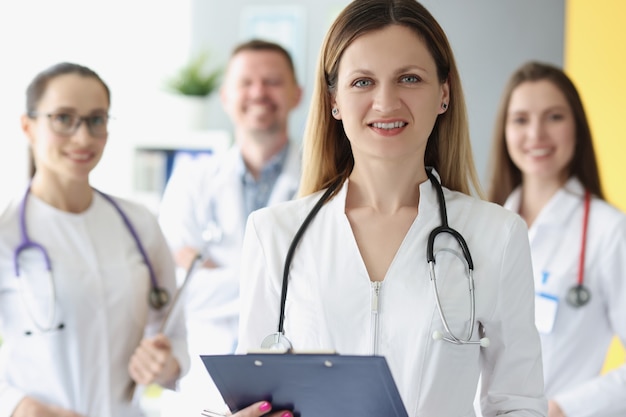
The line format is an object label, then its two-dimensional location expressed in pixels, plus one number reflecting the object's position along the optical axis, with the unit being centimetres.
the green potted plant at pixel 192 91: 501
